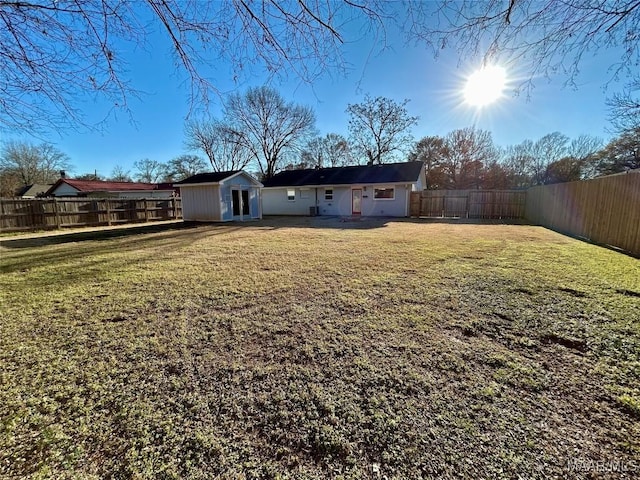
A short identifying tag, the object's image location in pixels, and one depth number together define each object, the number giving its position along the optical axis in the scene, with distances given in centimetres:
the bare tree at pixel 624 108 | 552
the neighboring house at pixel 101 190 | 2372
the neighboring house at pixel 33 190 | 3394
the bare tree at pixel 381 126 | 2686
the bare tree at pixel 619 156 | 1914
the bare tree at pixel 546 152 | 2912
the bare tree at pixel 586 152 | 2625
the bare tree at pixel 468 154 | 2827
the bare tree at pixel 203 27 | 238
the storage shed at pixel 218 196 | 1510
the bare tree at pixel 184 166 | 4147
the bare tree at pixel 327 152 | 3228
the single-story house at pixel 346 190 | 1762
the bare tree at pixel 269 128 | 2731
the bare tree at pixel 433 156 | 2906
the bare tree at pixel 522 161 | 2984
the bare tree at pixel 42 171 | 3052
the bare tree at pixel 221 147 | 3134
